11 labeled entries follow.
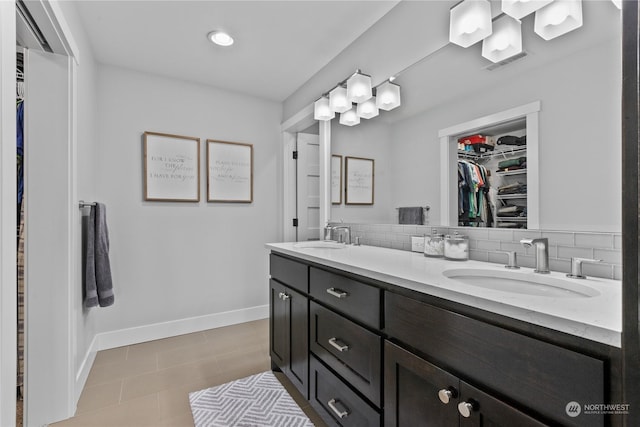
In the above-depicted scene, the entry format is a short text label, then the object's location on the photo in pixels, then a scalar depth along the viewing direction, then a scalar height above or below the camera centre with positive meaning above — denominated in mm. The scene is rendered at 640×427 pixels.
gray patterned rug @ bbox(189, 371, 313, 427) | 1628 -1067
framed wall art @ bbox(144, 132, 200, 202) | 2666 +397
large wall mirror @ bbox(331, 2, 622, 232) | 1044 +434
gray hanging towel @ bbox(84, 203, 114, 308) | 1936 -319
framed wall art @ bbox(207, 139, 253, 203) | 2930 +396
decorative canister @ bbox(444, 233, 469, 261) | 1434 -160
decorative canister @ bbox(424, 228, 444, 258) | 1539 -162
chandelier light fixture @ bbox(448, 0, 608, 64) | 1146 +776
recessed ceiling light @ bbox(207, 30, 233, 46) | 2109 +1195
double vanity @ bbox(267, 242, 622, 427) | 633 -353
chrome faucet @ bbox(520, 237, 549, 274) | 1110 -139
